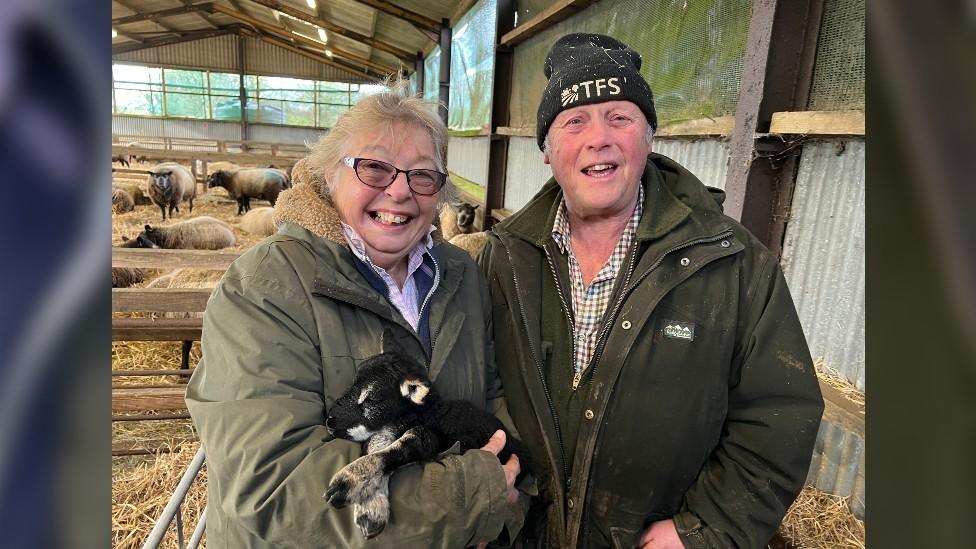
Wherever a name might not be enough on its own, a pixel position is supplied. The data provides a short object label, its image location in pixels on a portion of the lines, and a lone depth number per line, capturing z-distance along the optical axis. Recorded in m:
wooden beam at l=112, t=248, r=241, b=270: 5.09
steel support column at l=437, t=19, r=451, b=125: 15.86
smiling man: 1.82
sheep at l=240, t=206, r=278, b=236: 13.55
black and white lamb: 1.41
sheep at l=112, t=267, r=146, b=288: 7.38
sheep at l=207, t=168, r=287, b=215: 17.36
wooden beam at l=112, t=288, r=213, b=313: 4.47
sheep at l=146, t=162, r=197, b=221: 14.62
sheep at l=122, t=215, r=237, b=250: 10.42
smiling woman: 1.40
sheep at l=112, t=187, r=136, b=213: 14.49
